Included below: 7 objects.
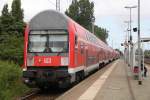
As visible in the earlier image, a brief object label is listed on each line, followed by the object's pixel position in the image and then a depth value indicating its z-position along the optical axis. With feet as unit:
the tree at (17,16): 85.28
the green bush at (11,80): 33.98
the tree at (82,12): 141.86
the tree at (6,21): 83.81
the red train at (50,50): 35.05
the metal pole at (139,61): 43.05
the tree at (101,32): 223.08
